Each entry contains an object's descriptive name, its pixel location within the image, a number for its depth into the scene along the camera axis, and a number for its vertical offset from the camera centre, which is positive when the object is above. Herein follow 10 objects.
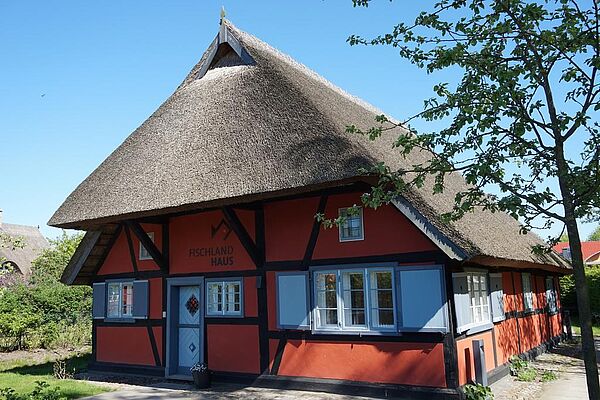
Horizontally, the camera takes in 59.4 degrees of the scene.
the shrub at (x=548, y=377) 9.26 -1.72
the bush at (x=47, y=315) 15.30 -0.53
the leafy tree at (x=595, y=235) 81.82 +6.60
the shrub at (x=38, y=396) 6.70 -1.30
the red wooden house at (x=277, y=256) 7.97 +0.57
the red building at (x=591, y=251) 42.71 +2.21
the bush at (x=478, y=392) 7.50 -1.57
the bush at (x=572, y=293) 21.39 -0.63
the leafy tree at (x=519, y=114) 4.76 +1.55
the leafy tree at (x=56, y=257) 28.18 +2.27
